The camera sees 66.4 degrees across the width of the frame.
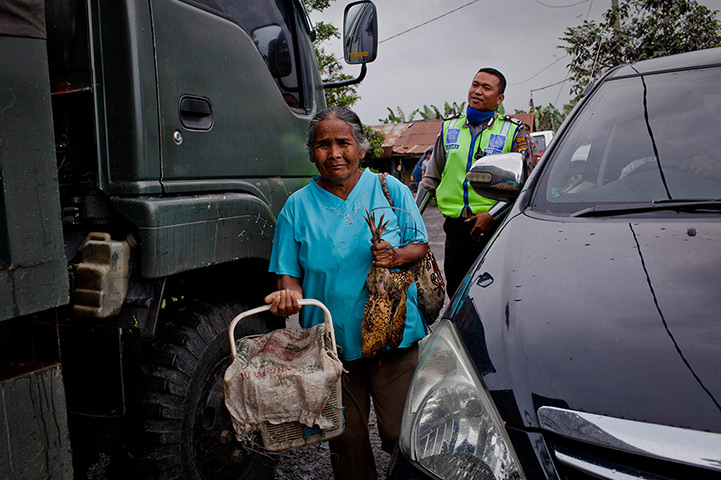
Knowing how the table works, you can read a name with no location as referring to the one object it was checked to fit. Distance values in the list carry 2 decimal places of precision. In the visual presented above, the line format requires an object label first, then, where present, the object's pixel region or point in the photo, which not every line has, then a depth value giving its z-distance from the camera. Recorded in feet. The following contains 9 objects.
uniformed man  11.32
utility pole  37.47
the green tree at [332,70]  31.01
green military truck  4.81
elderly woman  6.92
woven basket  6.15
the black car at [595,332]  3.38
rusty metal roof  79.97
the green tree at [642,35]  34.83
